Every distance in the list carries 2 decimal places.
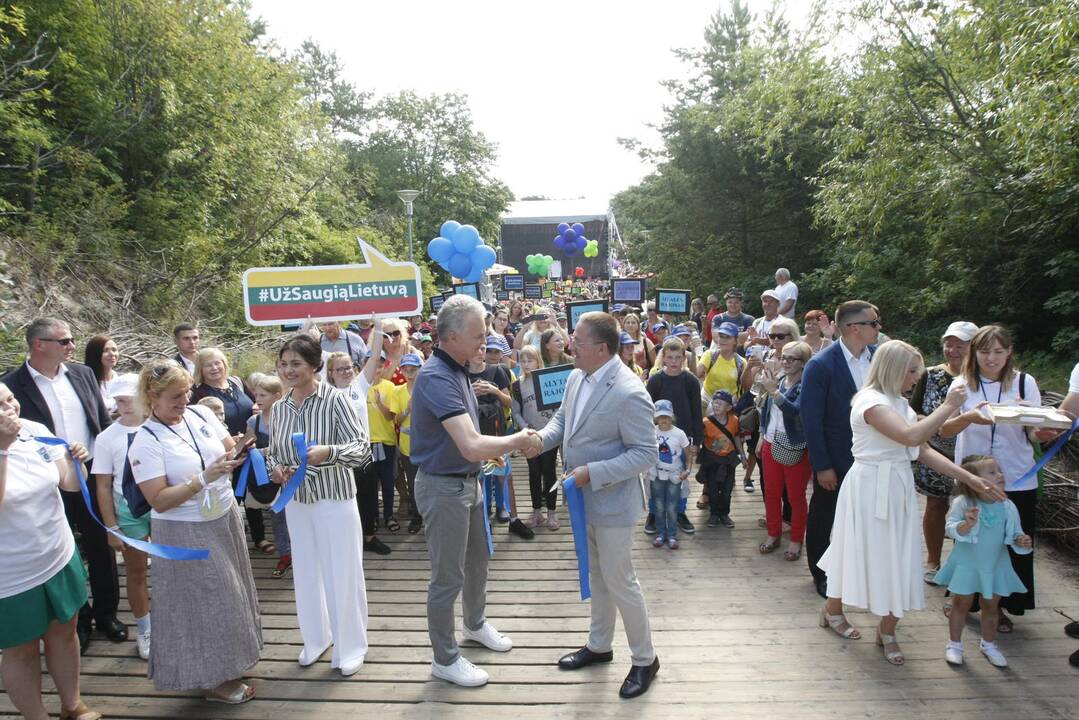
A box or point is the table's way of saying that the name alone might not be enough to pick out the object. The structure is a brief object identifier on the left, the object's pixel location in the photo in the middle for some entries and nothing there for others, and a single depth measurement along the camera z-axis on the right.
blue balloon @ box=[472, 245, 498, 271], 15.48
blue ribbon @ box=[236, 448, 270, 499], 3.22
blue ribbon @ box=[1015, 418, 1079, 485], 3.44
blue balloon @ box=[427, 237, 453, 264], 15.52
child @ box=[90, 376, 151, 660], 3.82
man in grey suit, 3.18
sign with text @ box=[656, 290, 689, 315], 10.28
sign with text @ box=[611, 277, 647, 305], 10.61
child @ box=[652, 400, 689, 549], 5.46
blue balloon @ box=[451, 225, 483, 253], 15.50
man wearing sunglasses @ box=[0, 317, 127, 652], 3.85
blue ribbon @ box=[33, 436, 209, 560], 3.02
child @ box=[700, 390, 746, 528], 5.87
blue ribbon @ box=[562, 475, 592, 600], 3.29
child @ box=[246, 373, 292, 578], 5.04
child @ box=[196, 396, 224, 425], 4.50
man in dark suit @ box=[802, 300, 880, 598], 4.17
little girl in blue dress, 3.52
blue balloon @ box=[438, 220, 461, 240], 15.83
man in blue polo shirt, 3.19
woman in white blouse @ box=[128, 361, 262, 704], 3.07
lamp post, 17.58
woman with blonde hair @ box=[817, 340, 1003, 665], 3.43
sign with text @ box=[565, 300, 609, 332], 8.78
